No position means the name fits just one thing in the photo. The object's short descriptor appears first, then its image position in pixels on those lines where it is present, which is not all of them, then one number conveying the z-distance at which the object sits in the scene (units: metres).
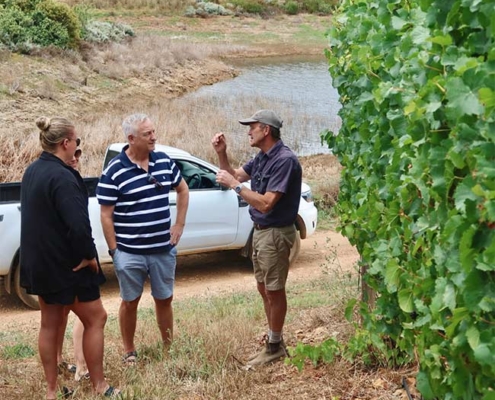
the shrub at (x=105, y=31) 35.34
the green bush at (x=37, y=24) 29.06
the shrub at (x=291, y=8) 59.75
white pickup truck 9.54
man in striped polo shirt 6.03
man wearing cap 5.80
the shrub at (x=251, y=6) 57.97
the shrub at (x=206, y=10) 54.08
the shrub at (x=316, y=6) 60.69
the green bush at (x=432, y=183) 2.52
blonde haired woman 5.02
